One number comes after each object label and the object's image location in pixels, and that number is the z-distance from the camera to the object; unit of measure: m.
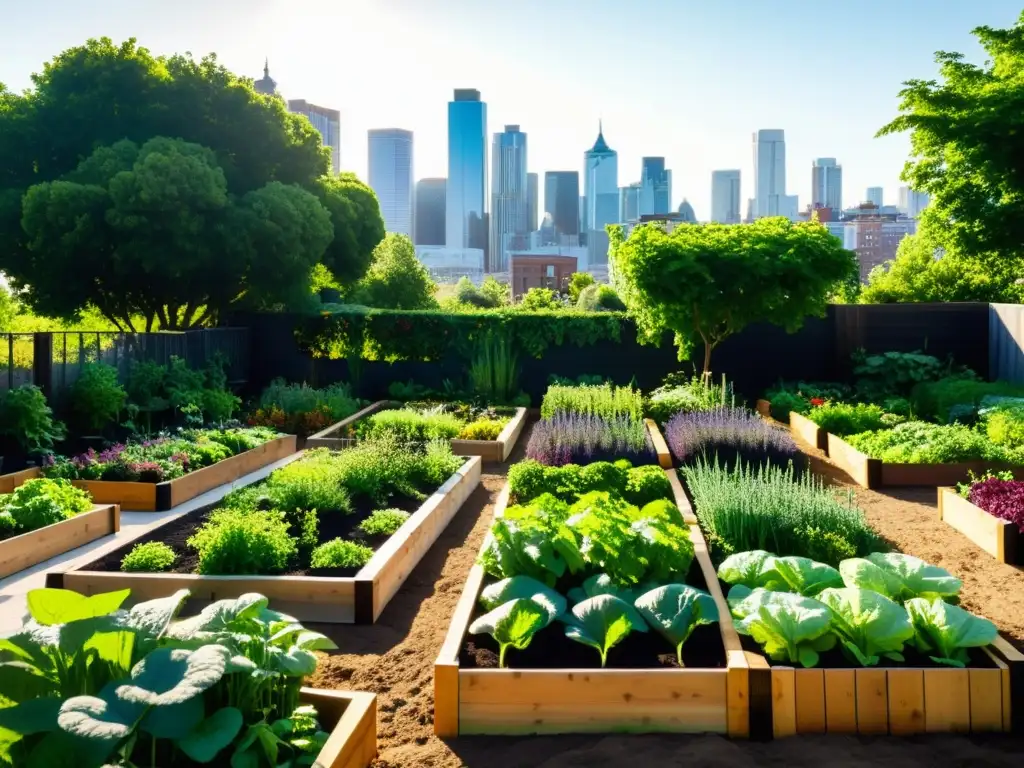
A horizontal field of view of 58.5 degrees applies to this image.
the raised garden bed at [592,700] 3.34
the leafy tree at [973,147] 16.61
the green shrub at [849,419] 10.09
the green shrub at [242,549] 4.91
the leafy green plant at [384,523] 5.84
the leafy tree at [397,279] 40.97
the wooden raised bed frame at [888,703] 3.32
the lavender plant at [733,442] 8.27
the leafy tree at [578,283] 50.99
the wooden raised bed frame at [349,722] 2.79
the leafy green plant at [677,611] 3.58
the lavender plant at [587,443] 7.92
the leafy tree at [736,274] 11.04
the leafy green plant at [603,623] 3.48
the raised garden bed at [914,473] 8.23
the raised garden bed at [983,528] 5.72
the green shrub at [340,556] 5.06
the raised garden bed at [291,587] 4.72
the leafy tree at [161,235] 12.91
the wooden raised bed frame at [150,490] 7.35
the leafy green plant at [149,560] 5.03
